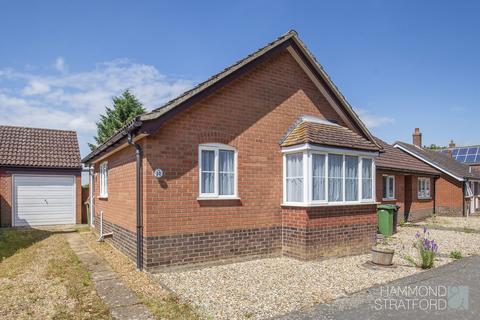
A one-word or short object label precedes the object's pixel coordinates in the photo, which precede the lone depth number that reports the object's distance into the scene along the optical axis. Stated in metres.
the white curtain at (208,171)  8.84
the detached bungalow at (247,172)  8.23
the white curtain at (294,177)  9.72
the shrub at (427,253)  8.65
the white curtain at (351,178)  10.42
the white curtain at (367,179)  10.90
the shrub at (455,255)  9.98
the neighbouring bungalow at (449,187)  24.92
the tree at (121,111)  34.44
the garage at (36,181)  16.81
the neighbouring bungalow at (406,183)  18.55
